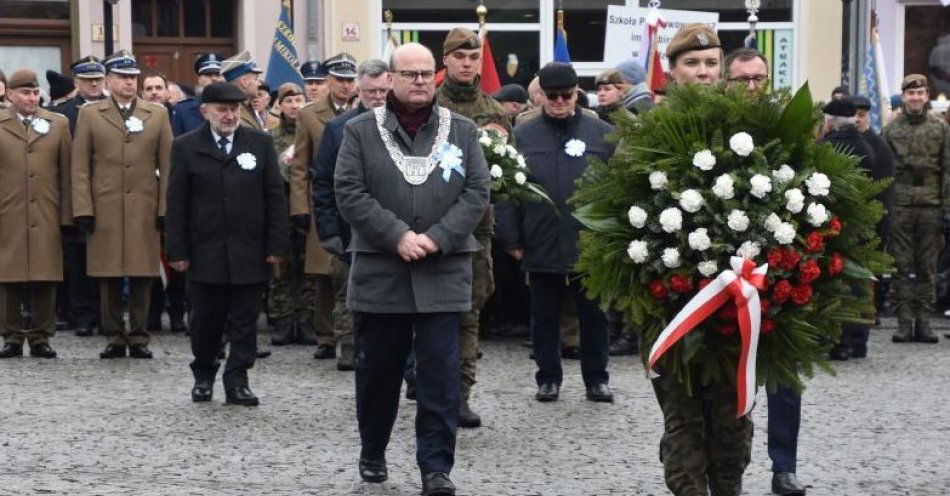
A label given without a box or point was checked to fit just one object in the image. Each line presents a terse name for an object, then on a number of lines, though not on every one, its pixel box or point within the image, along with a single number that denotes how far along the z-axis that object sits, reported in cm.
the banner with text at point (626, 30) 2094
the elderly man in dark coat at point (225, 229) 1130
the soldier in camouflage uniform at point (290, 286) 1486
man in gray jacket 840
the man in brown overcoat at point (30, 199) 1412
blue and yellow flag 1902
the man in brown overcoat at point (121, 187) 1382
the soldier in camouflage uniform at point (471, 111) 1020
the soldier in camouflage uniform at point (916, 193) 1576
